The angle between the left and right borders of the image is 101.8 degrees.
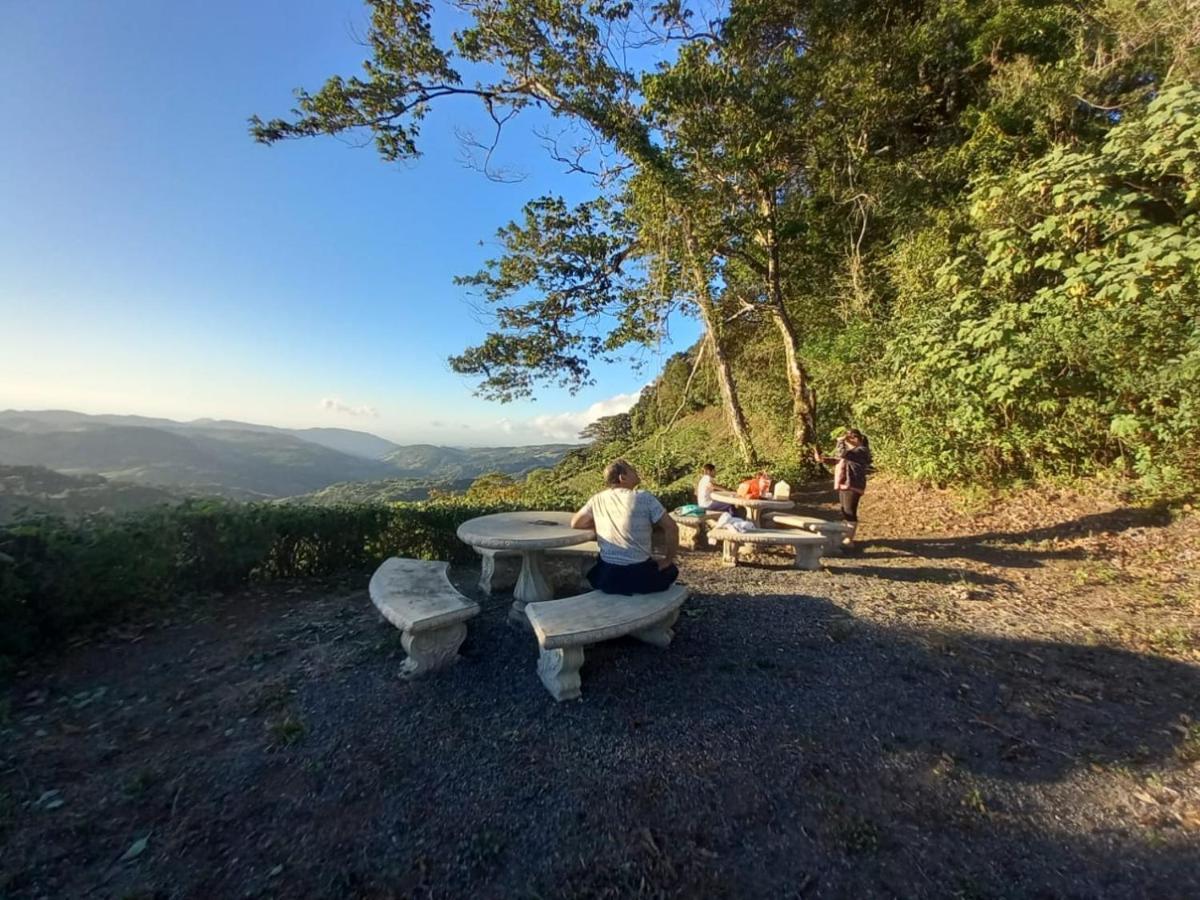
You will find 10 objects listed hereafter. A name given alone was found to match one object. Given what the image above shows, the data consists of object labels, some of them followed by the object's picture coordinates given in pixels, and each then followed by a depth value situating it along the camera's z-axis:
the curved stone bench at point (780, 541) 5.00
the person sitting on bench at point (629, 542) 3.33
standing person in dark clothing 6.58
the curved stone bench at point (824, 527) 5.88
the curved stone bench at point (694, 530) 6.18
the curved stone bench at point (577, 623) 2.77
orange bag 6.80
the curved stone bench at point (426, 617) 3.04
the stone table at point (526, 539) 3.70
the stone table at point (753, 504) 6.45
